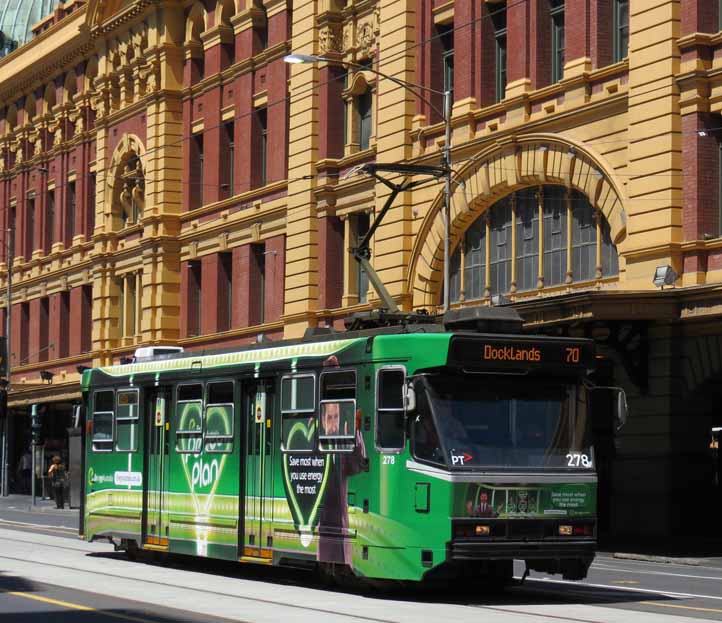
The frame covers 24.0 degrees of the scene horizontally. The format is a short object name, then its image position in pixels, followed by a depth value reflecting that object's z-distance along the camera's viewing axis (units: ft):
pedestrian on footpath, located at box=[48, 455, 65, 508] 175.63
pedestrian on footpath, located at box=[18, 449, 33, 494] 217.56
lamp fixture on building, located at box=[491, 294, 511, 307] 98.12
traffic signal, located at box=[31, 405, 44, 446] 181.47
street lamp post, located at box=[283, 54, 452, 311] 108.27
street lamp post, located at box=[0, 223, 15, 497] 202.69
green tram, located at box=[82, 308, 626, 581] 62.64
